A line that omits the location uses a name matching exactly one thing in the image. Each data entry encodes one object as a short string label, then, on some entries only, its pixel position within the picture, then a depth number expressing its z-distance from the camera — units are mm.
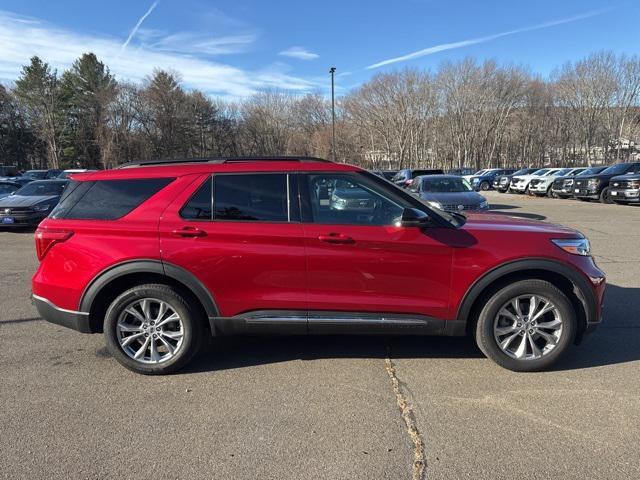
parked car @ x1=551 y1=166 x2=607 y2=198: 23595
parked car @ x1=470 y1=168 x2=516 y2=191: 37716
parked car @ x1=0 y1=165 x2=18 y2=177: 38650
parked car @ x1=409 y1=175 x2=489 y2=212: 12250
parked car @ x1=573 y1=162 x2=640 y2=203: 20875
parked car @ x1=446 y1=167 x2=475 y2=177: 45609
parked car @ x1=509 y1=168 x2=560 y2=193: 28391
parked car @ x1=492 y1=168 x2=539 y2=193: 32656
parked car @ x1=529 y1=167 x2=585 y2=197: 26475
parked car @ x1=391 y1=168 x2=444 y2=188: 21589
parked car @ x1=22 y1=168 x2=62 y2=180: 30512
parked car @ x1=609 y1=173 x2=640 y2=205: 18594
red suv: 3691
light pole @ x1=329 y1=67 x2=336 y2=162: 41066
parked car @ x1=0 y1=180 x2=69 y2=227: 13203
